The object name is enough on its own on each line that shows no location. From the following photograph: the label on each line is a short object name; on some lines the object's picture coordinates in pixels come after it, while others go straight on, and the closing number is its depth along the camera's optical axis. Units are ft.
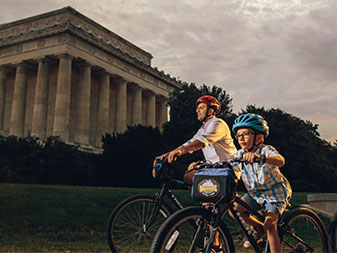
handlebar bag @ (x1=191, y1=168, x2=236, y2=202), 15.11
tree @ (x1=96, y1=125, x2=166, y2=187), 123.95
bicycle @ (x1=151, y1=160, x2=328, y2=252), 13.91
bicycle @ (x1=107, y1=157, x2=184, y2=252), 19.40
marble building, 177.27
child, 17.08
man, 20.81
